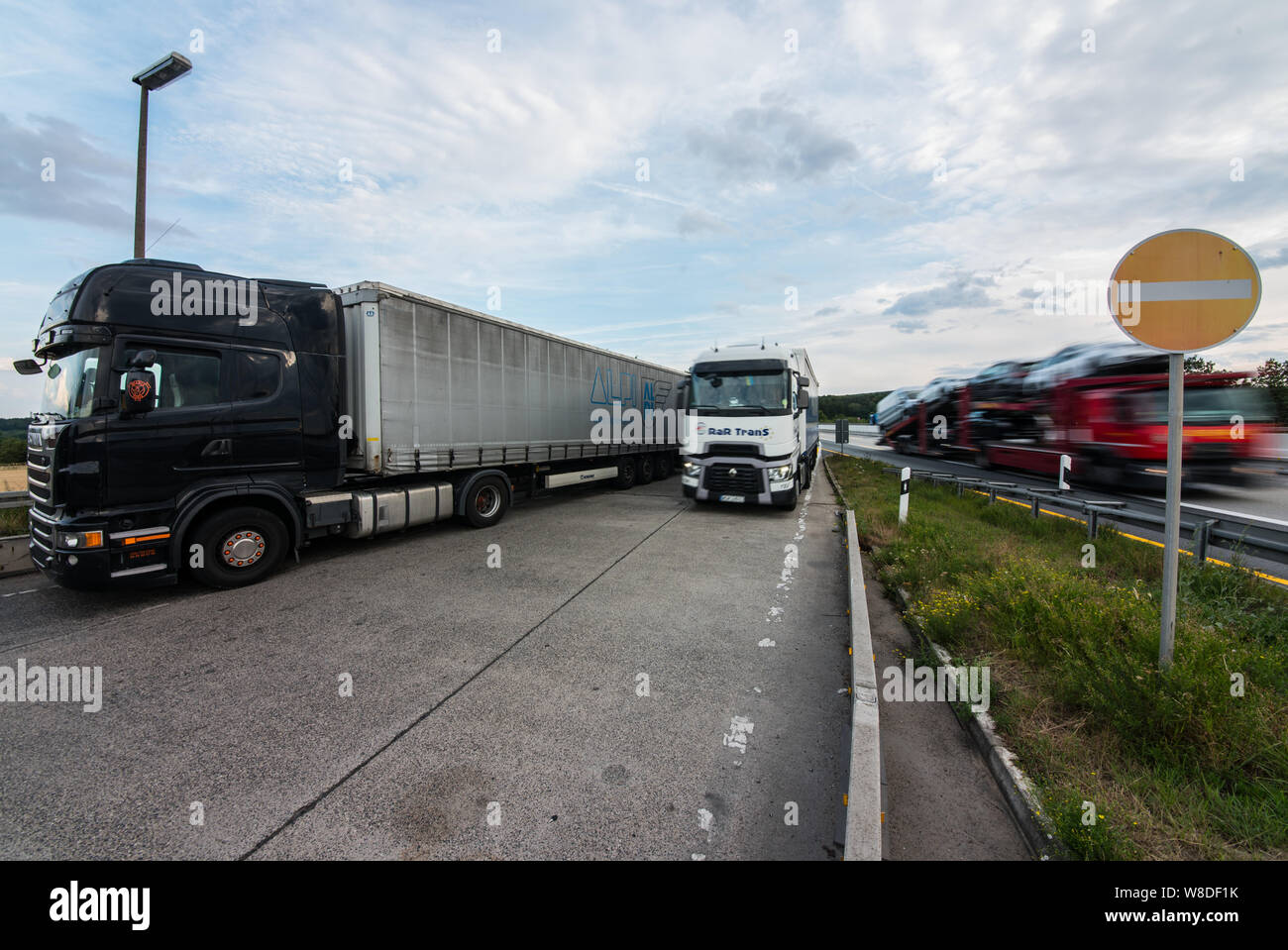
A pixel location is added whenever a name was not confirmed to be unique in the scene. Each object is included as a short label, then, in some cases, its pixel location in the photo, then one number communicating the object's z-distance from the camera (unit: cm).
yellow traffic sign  320
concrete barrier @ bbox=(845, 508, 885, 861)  226
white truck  1081
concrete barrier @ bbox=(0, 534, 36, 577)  670
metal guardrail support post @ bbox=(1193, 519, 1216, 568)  541
